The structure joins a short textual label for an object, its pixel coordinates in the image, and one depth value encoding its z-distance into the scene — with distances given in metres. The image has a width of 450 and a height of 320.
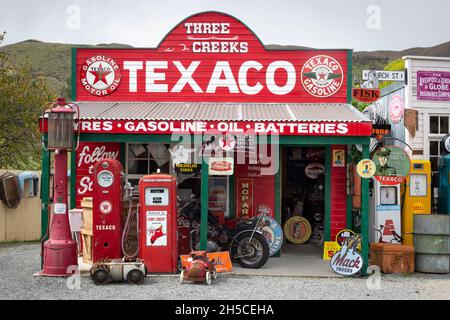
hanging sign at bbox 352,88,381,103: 12.36
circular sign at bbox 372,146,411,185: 10.68
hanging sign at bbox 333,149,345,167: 12.20
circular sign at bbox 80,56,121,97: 12.56
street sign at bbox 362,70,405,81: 12.53
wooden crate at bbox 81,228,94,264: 10.27
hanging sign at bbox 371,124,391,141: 13.39
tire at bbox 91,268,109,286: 8.72
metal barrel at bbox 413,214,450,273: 10.12
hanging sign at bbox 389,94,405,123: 13.50
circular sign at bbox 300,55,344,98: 12.47
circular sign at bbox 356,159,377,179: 9.56
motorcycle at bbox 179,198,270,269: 10.17
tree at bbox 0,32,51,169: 19.89
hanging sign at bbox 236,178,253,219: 12.11
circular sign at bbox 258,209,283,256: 10.88
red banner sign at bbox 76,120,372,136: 9.95
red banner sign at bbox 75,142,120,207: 12.14
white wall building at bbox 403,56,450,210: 13.09
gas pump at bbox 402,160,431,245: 11.24
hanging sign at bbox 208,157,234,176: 10.22
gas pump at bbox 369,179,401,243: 11.23
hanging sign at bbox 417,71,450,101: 13.12
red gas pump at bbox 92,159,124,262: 9.53
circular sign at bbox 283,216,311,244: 13.20
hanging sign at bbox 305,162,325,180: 13.82
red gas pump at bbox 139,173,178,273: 9.41
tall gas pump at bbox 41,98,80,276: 9.30
